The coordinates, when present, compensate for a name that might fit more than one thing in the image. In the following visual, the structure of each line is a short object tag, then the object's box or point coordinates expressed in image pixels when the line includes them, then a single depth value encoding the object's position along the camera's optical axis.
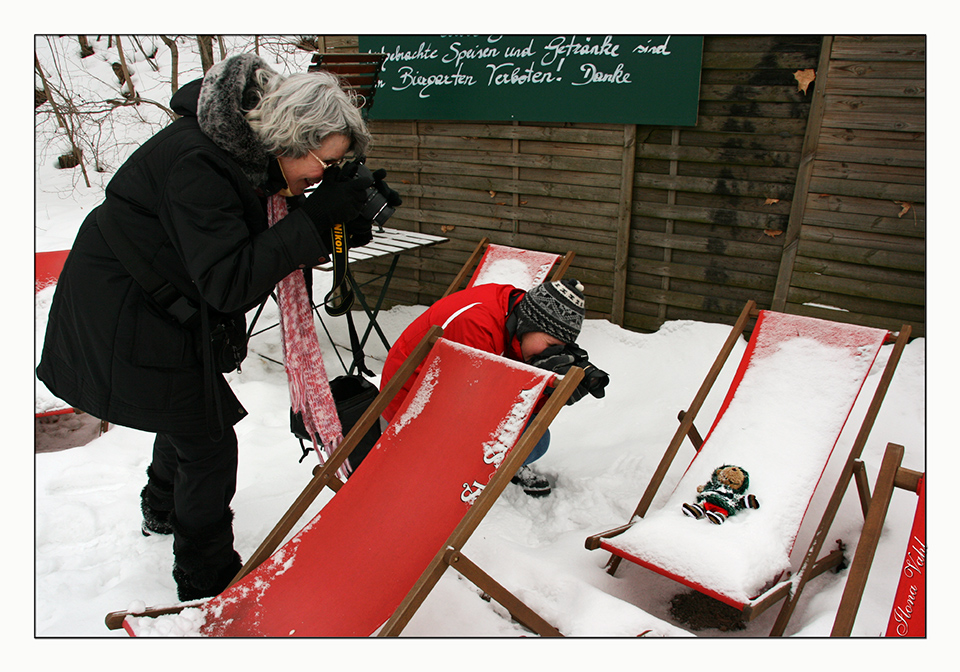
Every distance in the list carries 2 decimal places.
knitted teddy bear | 2.49
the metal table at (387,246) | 4.50
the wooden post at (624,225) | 4.34
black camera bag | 2.68
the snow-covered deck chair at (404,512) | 1.96
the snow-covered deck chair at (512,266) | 4.37
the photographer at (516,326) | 2.35
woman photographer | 1.81
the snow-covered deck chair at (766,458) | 2.22
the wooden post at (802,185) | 3.70
